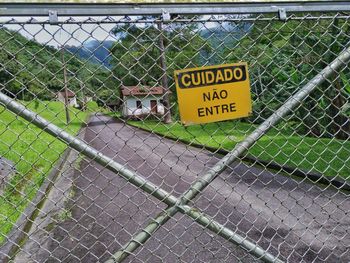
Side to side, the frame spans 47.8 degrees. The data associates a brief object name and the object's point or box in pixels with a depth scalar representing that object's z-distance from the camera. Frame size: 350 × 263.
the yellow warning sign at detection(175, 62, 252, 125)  2.23
